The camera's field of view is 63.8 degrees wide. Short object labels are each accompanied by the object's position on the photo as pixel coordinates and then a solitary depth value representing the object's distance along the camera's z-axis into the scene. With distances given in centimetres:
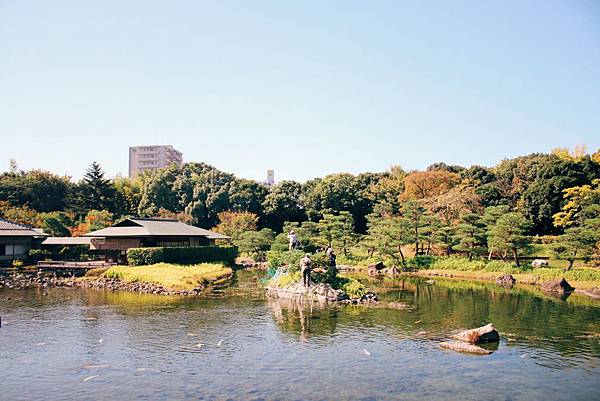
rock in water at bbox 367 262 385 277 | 4814
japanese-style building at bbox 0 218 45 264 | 4603
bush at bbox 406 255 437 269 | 4888
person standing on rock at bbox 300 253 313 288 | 3117
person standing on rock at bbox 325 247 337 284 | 3225
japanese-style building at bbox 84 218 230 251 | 4378
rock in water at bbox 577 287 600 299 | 3266
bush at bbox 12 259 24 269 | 4548
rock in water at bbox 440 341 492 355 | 1933
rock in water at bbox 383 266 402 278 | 4683
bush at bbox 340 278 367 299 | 3062
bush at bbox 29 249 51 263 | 4772
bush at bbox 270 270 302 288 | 3320
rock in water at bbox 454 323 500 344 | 2056
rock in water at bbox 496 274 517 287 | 3899
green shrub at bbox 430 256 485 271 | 4492
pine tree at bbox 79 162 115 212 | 7088
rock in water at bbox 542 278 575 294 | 3484
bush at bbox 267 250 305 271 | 3328
